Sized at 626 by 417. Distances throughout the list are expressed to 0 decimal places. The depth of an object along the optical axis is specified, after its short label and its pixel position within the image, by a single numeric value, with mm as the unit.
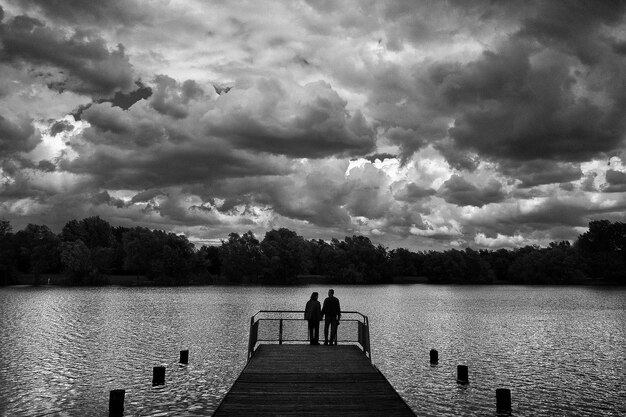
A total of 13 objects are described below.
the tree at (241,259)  167875
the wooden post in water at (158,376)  25188
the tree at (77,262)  143375
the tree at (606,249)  165625
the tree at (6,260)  142750
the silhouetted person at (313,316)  25703
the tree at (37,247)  148512
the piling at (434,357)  31797
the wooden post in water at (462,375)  26416
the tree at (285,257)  168250
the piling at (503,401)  20766
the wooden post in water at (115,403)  19297
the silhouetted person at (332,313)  25609
